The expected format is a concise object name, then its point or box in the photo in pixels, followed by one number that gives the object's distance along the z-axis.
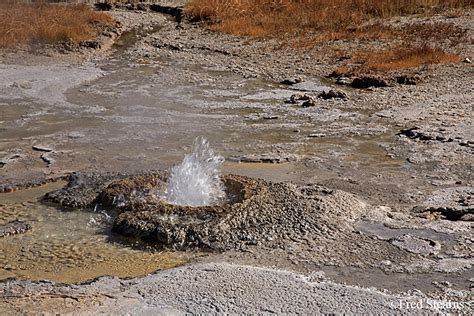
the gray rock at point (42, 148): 7.29
